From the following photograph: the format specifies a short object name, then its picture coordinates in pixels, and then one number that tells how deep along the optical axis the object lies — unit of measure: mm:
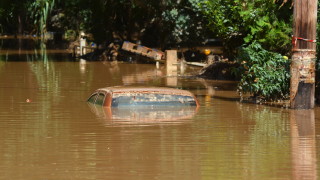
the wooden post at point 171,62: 33812
